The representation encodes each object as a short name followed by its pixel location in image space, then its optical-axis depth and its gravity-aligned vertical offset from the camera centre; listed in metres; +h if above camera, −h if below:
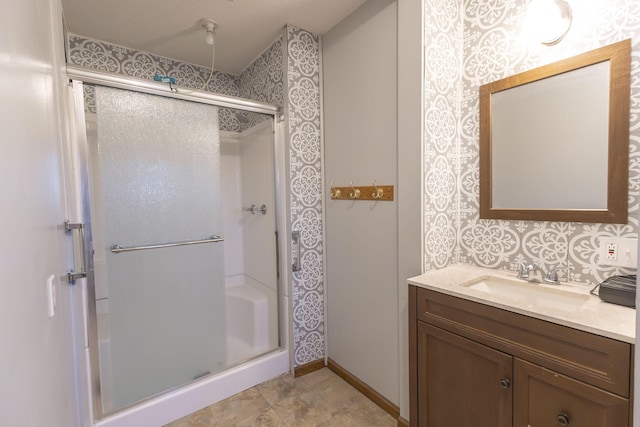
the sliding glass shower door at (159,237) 1.60 -0.20
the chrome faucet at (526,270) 1.33 -0.35
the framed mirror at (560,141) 1.12 +0.24
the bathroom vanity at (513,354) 0.85 -0.55
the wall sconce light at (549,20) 1.22 +0.75
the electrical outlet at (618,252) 1.09 -0.23
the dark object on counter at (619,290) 0.98 -0.34
